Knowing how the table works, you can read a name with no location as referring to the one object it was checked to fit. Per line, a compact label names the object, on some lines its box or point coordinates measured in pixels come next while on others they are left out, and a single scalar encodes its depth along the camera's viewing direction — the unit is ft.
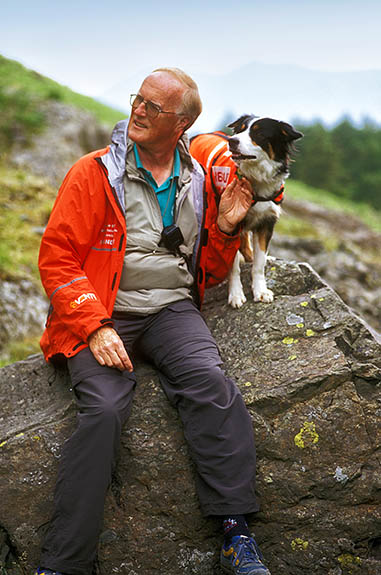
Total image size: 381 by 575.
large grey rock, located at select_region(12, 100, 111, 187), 43.60
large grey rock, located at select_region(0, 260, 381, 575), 10.78
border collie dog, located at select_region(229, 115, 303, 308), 13.23
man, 9.80
